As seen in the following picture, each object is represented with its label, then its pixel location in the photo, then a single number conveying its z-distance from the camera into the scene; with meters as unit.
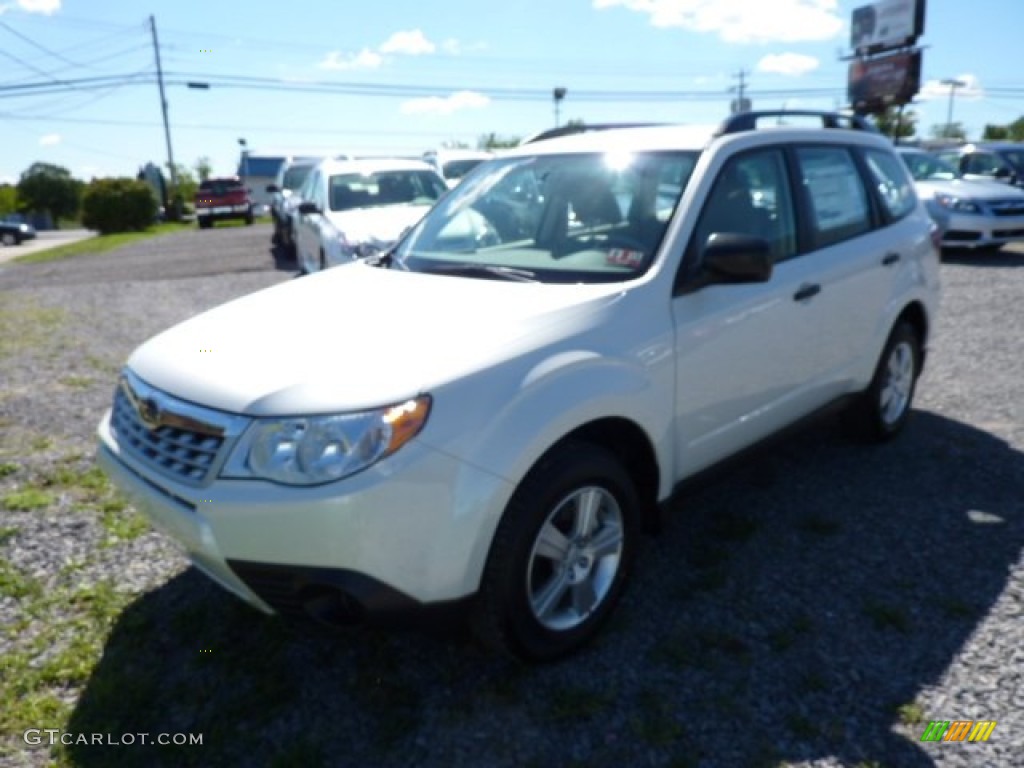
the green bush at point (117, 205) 38.84
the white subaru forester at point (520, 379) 2.28
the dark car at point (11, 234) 41.84
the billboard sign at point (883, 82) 37.00
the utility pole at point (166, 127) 53.94
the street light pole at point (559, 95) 53.75
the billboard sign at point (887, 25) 36.88
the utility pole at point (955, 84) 75.50
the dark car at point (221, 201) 34.09
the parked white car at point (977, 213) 12.32
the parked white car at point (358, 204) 8.64
